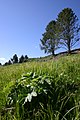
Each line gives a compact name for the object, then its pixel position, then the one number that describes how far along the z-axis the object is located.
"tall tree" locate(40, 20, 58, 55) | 22.91
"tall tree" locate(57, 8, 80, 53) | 20.33
